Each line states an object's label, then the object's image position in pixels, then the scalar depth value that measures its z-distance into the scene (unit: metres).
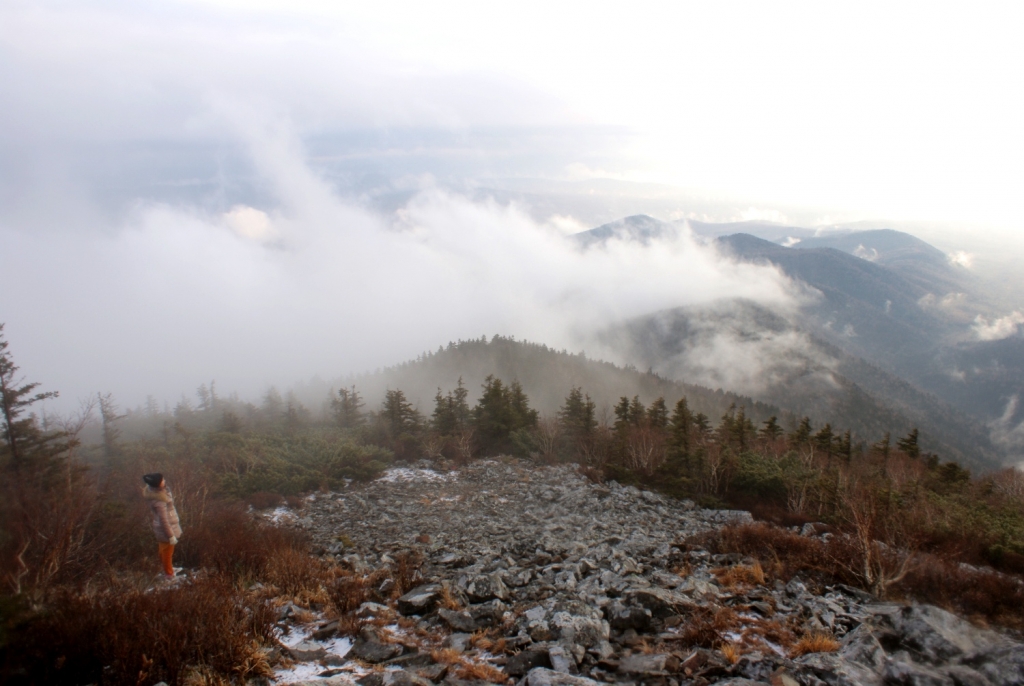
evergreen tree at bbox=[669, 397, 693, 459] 28.72
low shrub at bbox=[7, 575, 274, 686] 6.19
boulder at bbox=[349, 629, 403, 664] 8.25
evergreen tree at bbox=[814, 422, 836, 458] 36.75
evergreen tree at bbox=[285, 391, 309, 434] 44.77
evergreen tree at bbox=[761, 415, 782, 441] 44.19
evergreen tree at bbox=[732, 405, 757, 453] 35.01
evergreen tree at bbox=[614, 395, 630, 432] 45.69
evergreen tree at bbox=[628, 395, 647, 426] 46.16
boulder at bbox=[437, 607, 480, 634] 9.75
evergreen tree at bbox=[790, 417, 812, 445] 38.28
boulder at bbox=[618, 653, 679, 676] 7.54
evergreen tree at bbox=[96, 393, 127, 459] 32.08
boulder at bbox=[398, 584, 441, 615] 10.69
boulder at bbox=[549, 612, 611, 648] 8.66
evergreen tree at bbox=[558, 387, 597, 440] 38.27
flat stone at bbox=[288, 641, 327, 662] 7.94
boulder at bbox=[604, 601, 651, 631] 9.38
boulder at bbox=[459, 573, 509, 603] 11.31
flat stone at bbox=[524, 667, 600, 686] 7.06
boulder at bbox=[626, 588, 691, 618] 9.83
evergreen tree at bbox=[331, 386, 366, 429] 51.12
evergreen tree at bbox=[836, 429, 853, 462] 36.66
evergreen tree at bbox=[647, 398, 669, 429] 44.84
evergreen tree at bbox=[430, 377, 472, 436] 40.59
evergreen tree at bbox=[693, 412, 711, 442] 35.50
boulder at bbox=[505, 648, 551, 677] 7.82
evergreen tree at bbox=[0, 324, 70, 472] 17.70
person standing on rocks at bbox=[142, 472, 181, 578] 10.67
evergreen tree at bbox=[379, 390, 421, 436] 39.69
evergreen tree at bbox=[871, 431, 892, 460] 37.97
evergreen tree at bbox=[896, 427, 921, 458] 39.62
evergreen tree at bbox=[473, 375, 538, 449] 38.62
